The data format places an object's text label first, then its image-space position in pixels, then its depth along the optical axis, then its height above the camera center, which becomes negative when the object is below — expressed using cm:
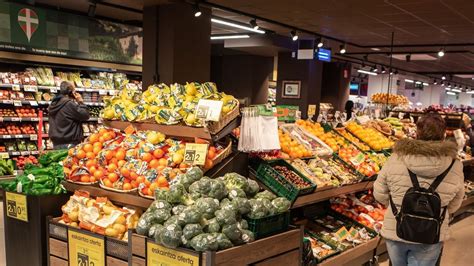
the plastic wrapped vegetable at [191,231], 233 -78
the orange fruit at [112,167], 327 -64
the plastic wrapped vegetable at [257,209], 260 -74
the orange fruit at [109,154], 334 -56
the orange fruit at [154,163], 314 -58
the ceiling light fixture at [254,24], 789 +113
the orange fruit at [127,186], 311 -74
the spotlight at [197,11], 659 +113
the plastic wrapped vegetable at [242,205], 256 -70
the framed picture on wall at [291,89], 1211 -5
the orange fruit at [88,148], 350 -54
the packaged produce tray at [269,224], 258 -84
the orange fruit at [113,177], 320 -70
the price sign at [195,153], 299 -48
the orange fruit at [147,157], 319 -54
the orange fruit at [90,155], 344 -58
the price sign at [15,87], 677 -13
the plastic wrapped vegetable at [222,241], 231 -83
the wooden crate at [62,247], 286 -115
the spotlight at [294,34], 898 +110
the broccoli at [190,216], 240 -73
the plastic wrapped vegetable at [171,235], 231 -81
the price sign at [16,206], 333 -99
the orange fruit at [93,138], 356 -46
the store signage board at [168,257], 232 -95
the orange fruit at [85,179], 332 -74
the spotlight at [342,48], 1074 +100
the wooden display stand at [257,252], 231 -96
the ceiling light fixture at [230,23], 829 +121
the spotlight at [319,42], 1017 +109
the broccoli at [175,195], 263 -67
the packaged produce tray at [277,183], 340 -76
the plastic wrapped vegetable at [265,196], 289 -73
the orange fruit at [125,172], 314 -65
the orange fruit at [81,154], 347 -58
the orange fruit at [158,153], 320 -51
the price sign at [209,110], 306 -18
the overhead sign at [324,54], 1051 +83
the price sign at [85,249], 291 -114
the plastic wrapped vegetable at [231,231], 238 -80
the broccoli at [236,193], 269 -67
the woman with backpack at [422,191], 286 -67
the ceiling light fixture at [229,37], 1083 +123
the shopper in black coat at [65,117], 567 -48
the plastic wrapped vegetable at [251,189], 289 -68
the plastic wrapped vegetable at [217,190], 264 -64
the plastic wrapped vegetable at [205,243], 226 -82
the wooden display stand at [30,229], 327 -116
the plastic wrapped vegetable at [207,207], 249 -70
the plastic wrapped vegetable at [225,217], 241 -73
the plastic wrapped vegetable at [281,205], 278 -76
